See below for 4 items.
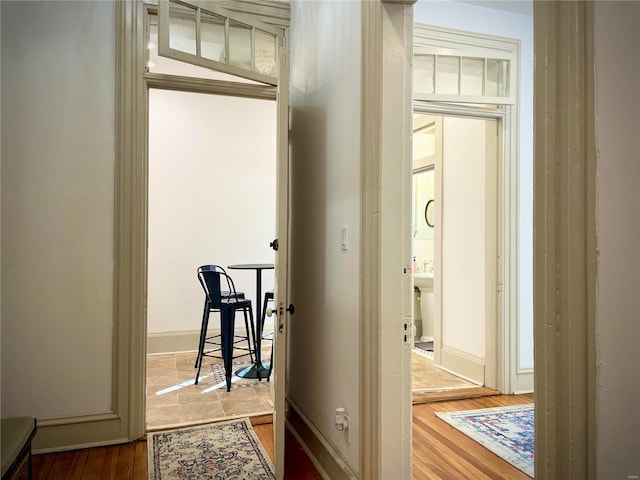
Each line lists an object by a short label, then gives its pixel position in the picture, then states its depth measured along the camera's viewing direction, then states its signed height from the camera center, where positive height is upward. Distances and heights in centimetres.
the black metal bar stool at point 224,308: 384 -60
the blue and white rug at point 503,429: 250 -119
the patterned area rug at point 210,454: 231 -120
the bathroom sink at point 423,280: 551 -50
